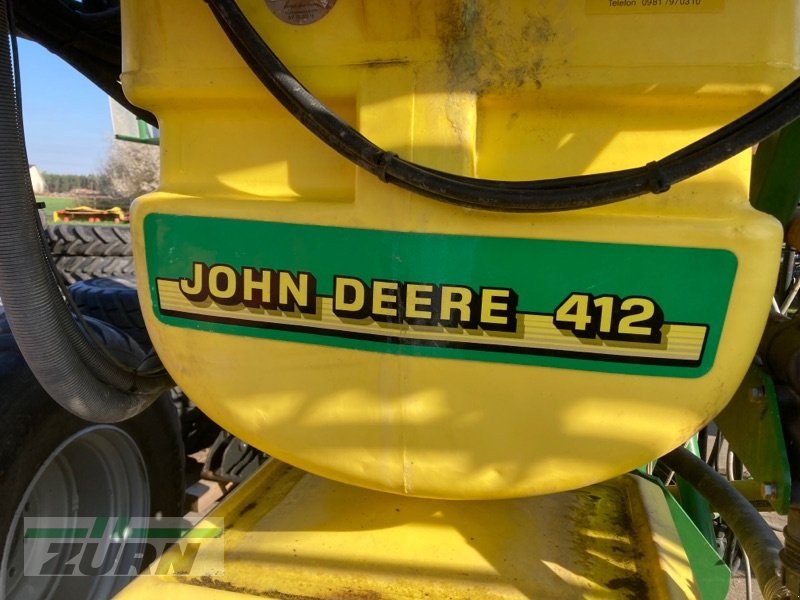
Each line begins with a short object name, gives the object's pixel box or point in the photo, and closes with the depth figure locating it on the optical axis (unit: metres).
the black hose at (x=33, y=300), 1.20
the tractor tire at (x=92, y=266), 3.84
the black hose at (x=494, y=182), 0.80
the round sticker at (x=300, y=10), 0.95
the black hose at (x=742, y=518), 1.09
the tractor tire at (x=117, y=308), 2.15
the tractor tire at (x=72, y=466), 1.49
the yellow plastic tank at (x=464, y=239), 0.89
